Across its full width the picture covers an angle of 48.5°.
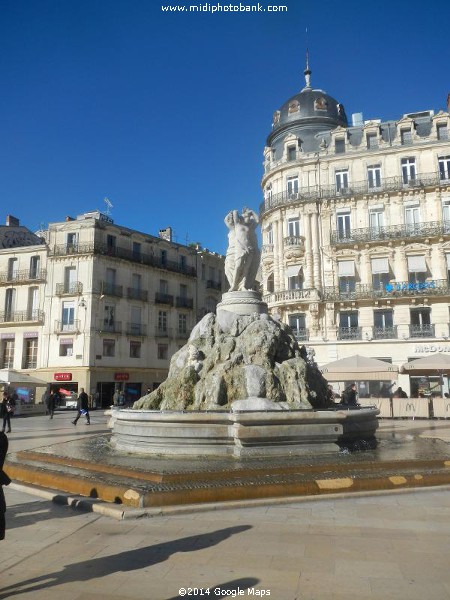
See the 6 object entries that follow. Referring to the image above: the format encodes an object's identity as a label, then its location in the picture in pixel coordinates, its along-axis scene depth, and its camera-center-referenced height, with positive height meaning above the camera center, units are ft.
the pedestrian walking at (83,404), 69.57 -2.13
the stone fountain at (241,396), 29.25 -0.61
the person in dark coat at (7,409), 59.43 -2.39
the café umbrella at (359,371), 75.05 +2.31
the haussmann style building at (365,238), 106.11 +32.71
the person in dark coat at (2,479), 15.00 -2.82
